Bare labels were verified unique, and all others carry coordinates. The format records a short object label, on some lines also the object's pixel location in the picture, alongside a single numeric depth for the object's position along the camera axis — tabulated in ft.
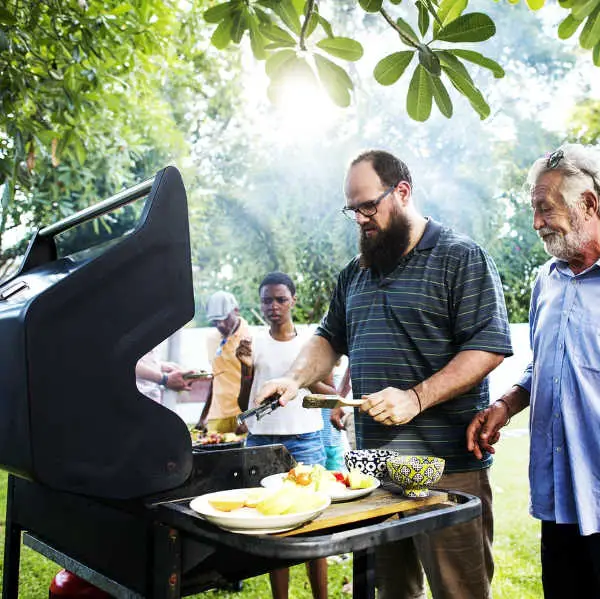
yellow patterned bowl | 5.07
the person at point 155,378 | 16.69
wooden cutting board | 4.50
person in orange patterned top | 15.85
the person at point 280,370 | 12.80
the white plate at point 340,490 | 5.04
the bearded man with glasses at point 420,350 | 7.04
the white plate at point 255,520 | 4.05
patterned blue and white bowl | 5.92
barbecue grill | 4.27
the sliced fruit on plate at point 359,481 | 5.30
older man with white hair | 6.59
